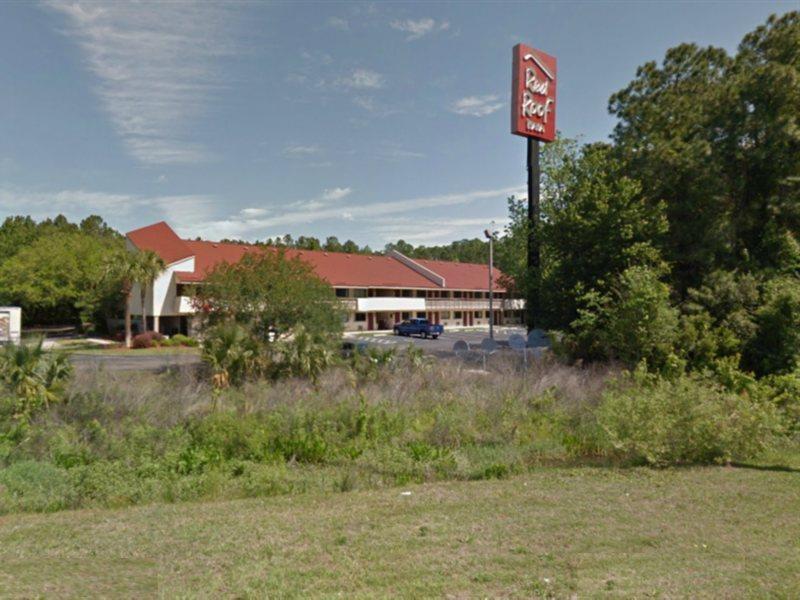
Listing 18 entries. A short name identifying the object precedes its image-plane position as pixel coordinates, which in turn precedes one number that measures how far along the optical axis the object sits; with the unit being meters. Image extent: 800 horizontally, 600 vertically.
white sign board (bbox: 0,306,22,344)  29.47
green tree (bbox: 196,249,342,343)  24.38
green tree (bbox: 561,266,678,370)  15.70
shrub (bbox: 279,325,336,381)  16.34
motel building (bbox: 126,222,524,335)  40.94
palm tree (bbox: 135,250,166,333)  37.38
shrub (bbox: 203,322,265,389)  15.72
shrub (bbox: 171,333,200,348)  38.66
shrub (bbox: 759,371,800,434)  10.82
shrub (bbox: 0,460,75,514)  7.18
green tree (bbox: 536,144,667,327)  18.94
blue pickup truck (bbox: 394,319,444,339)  47.16
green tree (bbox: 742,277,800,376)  15.86
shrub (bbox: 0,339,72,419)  11.06
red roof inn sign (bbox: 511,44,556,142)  24.14
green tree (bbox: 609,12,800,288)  18.38
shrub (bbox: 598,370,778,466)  9.01
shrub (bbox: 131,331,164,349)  37.50
